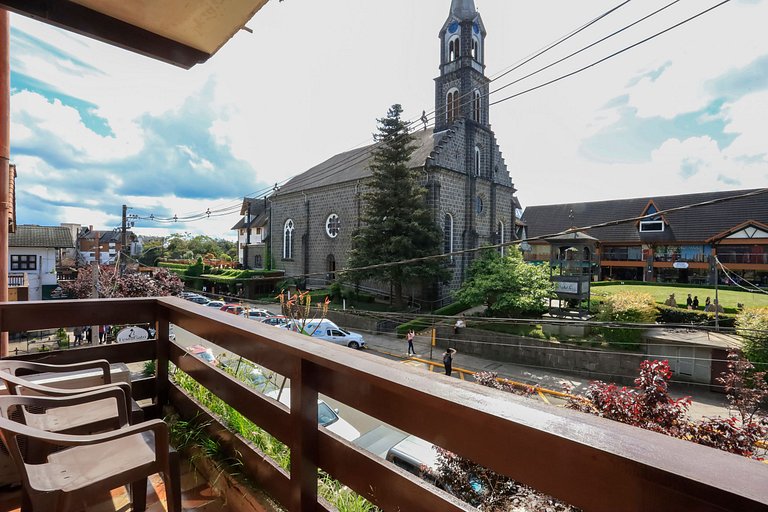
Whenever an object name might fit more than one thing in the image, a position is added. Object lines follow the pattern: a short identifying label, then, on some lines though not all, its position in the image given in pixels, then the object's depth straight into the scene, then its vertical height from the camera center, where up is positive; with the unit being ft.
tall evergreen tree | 58.03 +6.59
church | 69.51 +14.80
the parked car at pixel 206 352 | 22.44 -5.88
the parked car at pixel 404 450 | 13.81 -8.43
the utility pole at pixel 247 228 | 111.75 +9.23
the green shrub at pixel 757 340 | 32.19 -7.30
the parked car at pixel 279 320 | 43.83 -7.78
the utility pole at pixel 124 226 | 63.48 +5.43
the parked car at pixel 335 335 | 47.06 -10.22
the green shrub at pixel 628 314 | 42.06 -6.72
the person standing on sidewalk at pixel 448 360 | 36.39 -10.30
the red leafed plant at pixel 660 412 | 11.95 -5.58
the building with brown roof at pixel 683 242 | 73.51 +3.35
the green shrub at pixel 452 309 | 61.04 -8.81
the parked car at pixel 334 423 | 19.44 -8.88
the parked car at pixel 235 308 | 59.15 -8.36
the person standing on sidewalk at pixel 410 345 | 45.89 -11.27
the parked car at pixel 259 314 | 55.45 -8.75
